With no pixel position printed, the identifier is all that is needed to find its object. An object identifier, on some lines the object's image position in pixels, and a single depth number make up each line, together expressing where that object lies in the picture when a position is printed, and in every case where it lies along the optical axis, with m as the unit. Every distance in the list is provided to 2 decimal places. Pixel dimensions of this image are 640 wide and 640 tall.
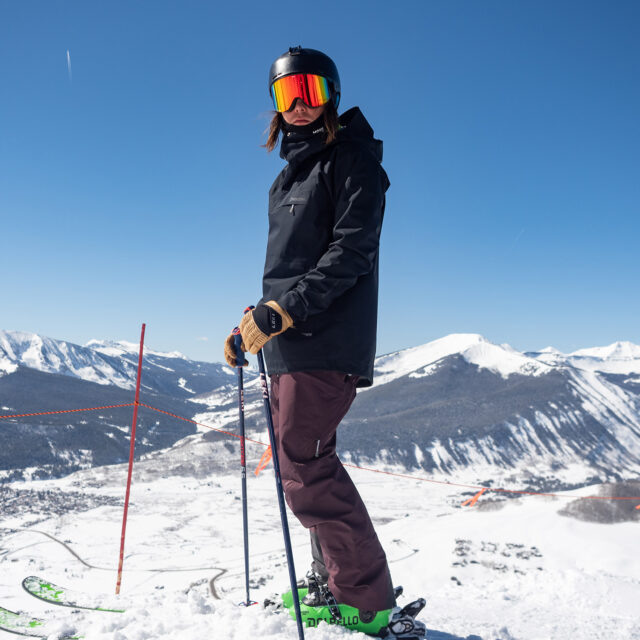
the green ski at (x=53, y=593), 5.10
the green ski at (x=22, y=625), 3.40
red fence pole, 4.81
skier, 2.77
